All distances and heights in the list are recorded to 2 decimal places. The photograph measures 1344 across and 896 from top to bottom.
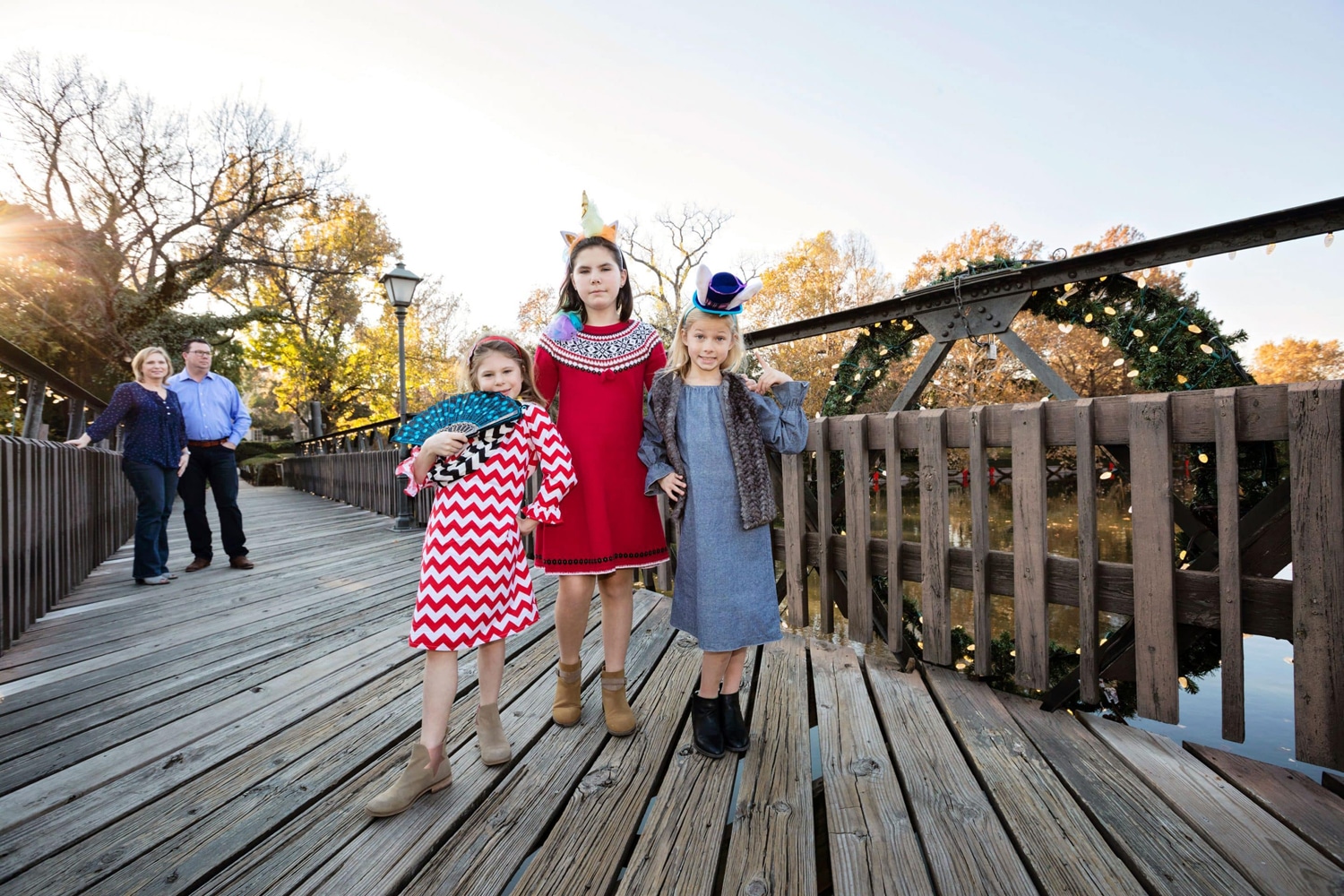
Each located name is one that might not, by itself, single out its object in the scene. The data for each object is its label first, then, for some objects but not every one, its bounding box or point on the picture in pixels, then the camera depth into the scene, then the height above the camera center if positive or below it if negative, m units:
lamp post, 8.22 +2.31
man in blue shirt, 4.68 +0.16
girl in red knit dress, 2.09 -0.05
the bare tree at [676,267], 26.60 +8.40
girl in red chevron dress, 1.71 -0.31
